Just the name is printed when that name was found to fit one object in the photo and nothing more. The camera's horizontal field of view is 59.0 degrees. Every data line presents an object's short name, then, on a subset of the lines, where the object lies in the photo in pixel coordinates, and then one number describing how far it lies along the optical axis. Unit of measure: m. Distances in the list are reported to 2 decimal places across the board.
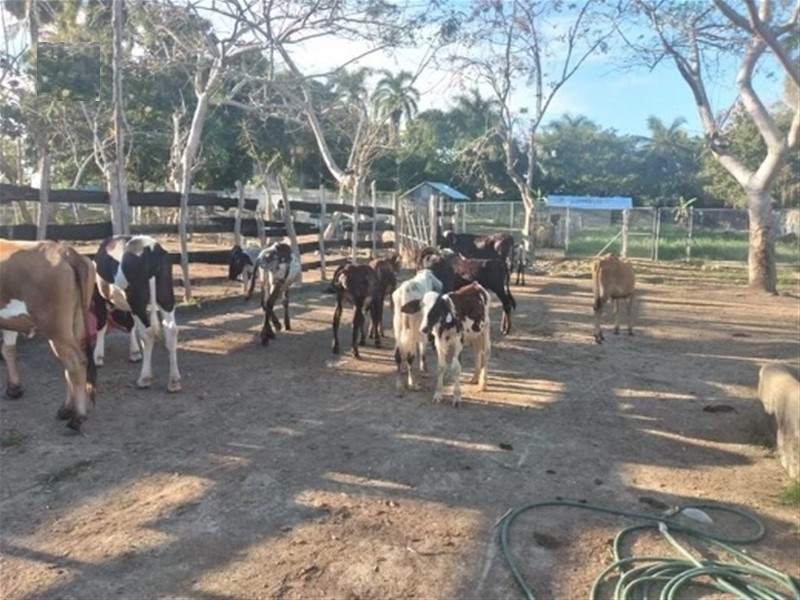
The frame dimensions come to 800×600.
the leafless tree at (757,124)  16.11
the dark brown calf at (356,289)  8.23
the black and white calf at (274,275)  9.10
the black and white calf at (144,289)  6.59
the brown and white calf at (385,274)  8.77
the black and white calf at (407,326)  6.69
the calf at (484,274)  9.87
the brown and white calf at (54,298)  5.23
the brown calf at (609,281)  9.67
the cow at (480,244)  15.59
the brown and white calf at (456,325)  6.38
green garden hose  3.31
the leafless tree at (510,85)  23.78
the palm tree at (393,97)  38.11
